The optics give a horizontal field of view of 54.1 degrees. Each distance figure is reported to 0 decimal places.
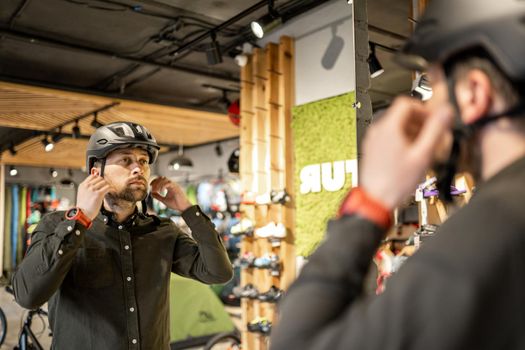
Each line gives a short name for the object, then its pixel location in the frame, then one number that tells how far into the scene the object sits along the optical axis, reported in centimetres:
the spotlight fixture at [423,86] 279
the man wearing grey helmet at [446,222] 72
